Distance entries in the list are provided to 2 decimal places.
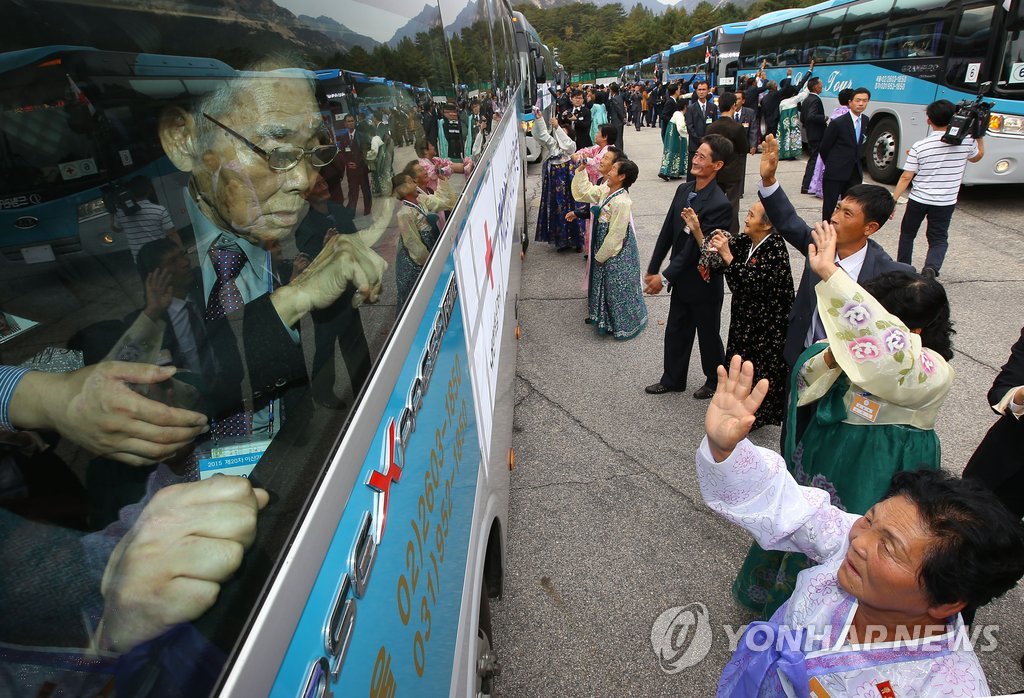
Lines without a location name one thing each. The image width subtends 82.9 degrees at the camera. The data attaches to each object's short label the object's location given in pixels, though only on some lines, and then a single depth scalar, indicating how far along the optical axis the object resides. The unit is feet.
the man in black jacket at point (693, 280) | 11.96
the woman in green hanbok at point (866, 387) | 5.91
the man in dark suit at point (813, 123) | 30.66
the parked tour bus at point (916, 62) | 25.04
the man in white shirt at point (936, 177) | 17.38
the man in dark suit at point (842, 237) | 8.35
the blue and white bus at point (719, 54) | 63.67
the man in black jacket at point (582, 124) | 37.76
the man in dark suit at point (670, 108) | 45.21
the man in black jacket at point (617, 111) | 43.50
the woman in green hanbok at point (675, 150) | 36.01
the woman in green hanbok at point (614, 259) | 15.21
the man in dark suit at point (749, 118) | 37.75
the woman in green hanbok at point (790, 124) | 39.63
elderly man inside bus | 2.82
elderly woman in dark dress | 10.46
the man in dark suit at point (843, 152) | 22.85
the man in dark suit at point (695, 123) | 34.19
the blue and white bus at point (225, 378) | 2.06
